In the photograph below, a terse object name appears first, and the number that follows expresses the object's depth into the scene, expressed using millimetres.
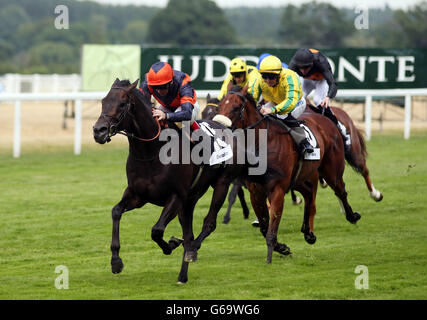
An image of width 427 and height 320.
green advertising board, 29391
